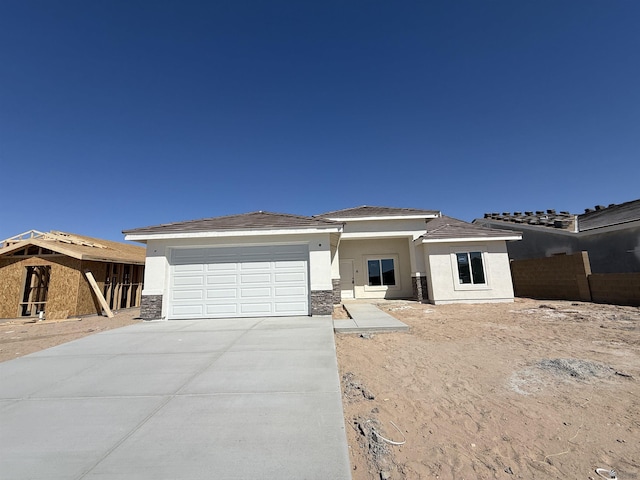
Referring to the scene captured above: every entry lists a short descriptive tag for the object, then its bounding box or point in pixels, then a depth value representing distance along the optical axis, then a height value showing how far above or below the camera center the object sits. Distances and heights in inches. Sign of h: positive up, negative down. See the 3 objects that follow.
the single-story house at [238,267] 379.6 +33.2
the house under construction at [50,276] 502.0 +39.2
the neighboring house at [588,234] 554.9 +95.7
